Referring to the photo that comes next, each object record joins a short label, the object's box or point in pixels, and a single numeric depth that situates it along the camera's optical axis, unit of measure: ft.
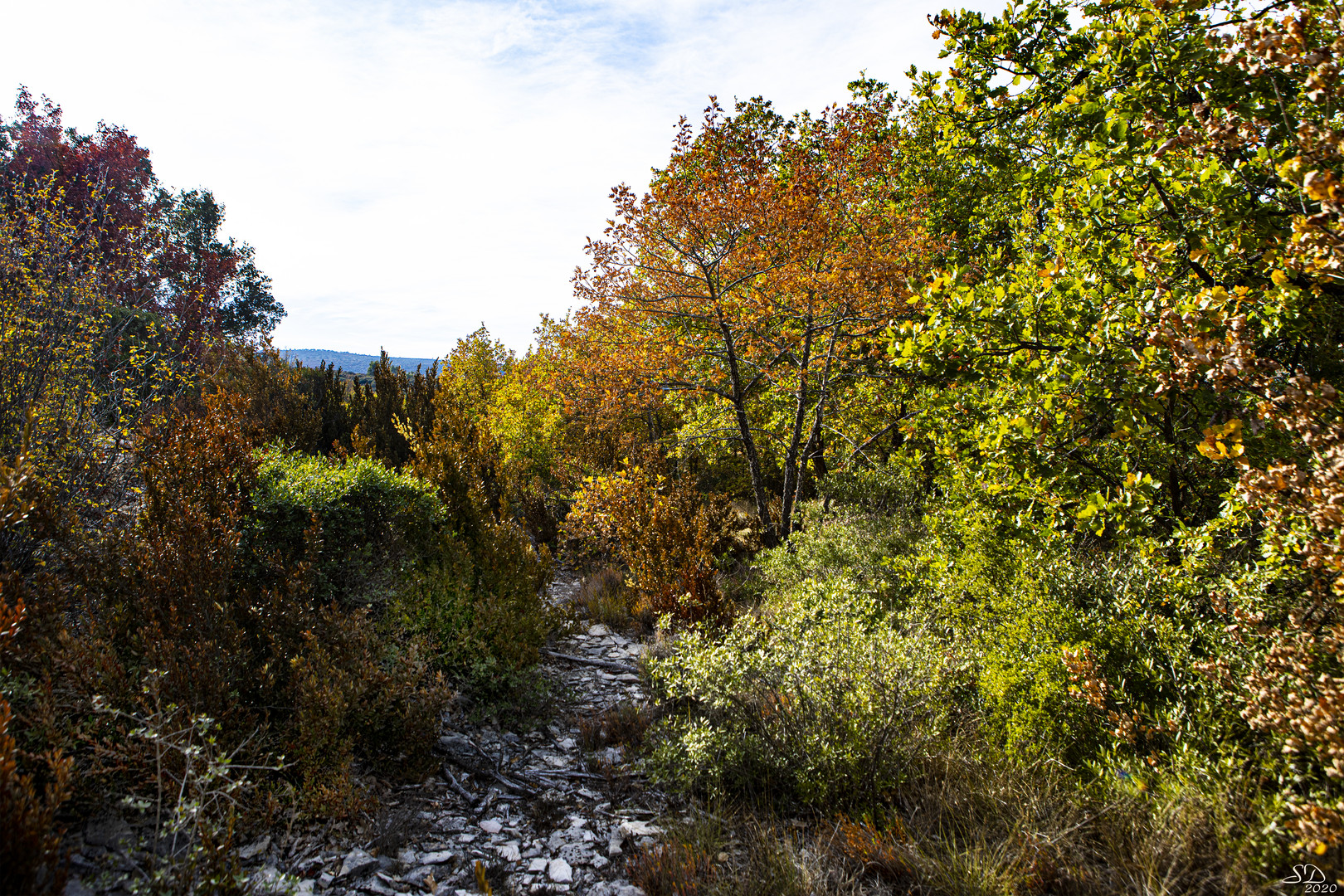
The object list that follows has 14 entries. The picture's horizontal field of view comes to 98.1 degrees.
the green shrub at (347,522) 15.70
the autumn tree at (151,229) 30.42
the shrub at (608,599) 21.65
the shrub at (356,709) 9.96
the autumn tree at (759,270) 22.34
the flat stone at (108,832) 8.33
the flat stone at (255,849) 8.79
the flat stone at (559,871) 9.38
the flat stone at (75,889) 7.36
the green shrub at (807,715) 10.39
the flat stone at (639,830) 10.34
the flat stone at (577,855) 9.82
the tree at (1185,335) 6.76
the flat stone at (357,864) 8.89
